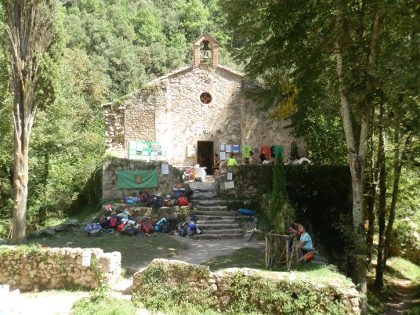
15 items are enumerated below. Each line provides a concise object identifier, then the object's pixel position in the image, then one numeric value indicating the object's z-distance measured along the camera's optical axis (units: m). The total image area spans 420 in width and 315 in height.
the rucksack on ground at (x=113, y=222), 14.20
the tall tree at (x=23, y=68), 11.21
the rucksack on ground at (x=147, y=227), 13.88
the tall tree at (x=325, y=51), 8.98
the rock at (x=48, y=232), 14.60
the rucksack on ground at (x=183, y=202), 15.31
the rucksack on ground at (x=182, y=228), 13.66
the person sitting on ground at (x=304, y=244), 9.48
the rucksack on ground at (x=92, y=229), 13.57
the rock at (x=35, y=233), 14.41
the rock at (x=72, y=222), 16.00
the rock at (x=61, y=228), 15.05
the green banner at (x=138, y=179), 16.91
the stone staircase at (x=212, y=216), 13.63
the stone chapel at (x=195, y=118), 20.69
